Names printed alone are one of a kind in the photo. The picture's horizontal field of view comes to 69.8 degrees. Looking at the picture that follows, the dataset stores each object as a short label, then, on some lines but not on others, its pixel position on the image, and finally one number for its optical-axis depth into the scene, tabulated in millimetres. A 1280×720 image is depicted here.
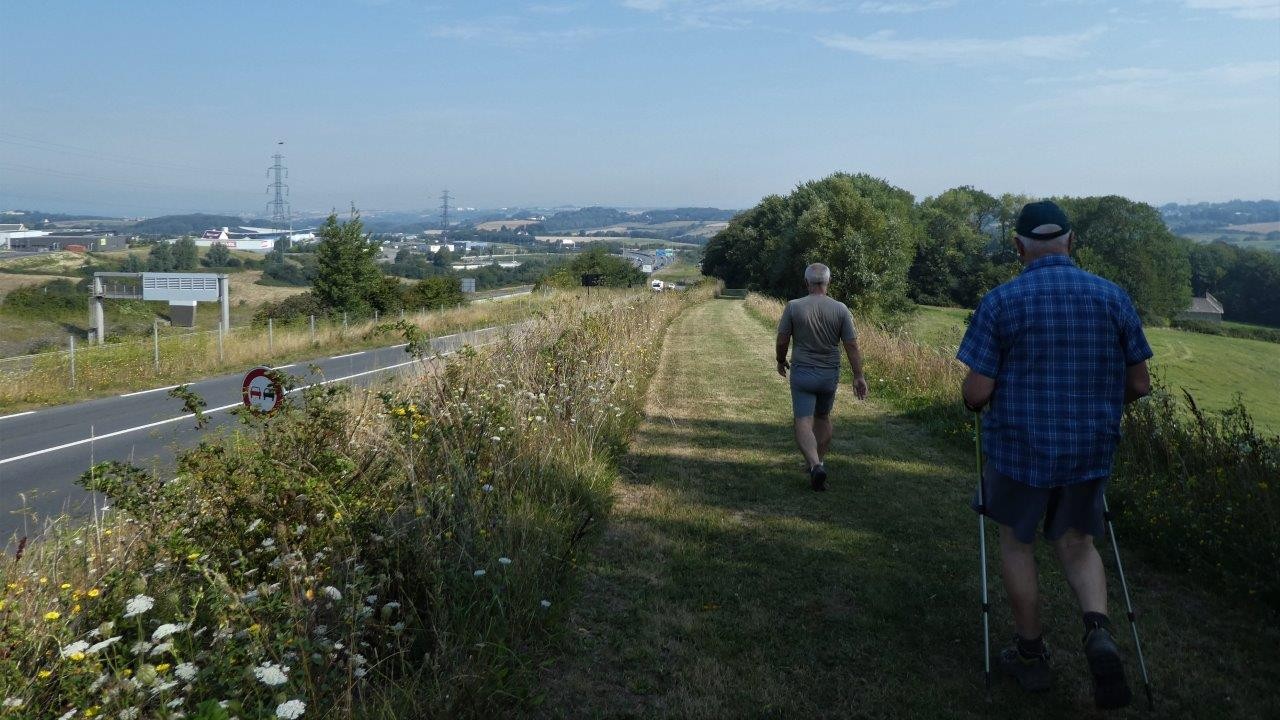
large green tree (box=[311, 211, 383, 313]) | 44062
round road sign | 5797
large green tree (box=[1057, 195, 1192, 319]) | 69812
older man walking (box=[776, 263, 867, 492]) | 7859
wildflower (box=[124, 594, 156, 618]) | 2900
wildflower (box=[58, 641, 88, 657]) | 2758
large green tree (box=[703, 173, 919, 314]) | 53781
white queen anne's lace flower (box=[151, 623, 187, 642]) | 2880
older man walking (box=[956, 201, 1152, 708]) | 3869
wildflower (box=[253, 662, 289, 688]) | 2672
